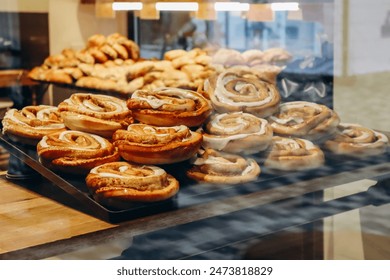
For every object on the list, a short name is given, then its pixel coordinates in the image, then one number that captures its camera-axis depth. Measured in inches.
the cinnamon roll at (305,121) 40.8
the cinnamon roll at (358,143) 41.4
